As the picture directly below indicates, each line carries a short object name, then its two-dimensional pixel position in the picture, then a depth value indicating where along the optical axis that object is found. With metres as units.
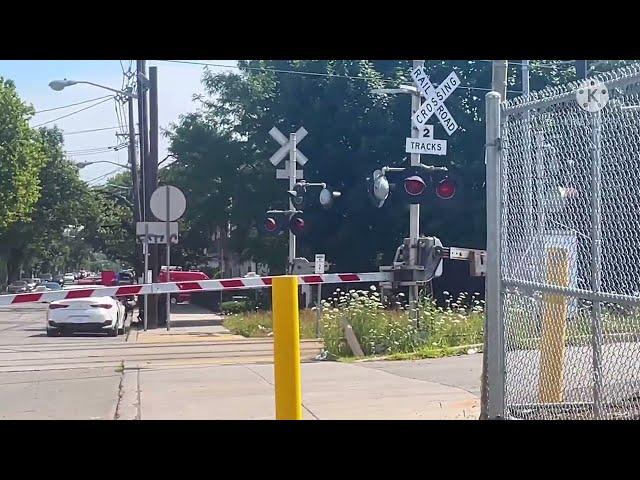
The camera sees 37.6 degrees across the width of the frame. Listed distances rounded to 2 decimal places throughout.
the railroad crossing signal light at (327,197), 16.94
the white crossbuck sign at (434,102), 13.98
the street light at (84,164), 50.61
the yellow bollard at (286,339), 6.21
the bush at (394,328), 14.29
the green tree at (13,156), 45.62
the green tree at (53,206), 63.25
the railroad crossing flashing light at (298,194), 18.83
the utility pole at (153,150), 26.98
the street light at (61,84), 29.44
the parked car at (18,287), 62.90
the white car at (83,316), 21.69
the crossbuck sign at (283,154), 19.86
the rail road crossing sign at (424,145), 13.59
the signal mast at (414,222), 14.16
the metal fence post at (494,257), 6.53
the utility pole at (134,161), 33.86
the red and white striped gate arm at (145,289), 11.78
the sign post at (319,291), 17.66
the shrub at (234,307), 33.38
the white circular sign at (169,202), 19.06
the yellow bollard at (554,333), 6.31
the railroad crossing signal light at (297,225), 18.06
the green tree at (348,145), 31.11
